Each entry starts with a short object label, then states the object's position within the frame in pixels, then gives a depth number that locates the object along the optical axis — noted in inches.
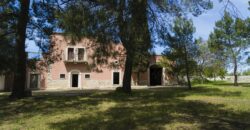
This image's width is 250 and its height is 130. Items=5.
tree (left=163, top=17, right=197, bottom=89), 519.2
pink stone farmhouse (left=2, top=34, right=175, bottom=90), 791.9
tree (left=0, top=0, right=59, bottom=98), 393.7
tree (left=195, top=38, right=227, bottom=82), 889.6
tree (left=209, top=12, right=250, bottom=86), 760.9
